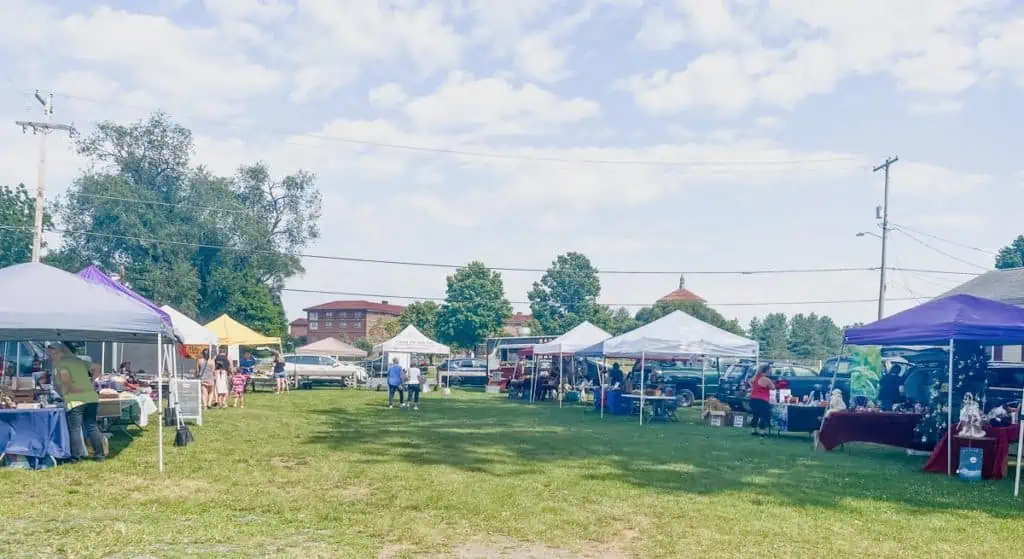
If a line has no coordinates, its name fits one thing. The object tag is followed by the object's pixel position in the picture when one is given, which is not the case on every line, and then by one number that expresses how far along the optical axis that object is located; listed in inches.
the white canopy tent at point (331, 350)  1464.1
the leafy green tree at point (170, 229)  1694.1
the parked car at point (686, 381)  992.9
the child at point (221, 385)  804.6
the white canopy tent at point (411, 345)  1214.9
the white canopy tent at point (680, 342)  724.0
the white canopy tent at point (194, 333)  702.5
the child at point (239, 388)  803.4
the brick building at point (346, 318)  4306.1
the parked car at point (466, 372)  1435.8
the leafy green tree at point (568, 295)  2795.3
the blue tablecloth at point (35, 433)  394.0
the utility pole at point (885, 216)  1344.7
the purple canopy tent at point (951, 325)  423.2
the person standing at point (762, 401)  629.0
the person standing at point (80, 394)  426.9
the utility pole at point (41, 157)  1024.4
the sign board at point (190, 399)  609.3
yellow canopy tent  1021.2
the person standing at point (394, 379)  824.9
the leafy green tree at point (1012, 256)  2059.5
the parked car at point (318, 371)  1252.5
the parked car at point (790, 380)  882.1
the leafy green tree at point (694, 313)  2847.0
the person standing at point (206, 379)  759.1
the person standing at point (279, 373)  1082.0
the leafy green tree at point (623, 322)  2940.5
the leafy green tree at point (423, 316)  2869.1
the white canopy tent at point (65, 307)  383.9
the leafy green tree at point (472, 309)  2586.1
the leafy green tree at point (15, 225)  1879.9
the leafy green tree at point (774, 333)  3211.1
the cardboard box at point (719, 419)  697.6
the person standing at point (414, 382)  840.9
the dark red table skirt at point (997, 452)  413.4
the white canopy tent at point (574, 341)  938.7
